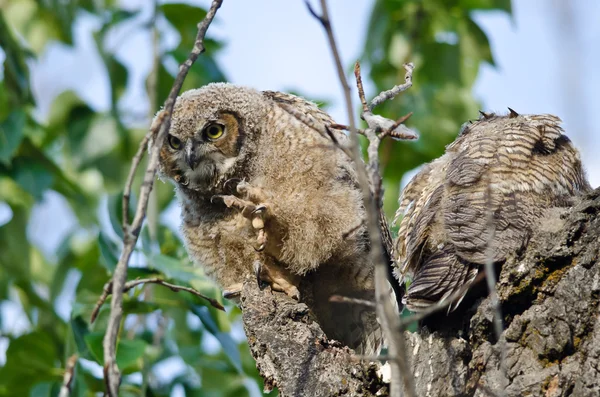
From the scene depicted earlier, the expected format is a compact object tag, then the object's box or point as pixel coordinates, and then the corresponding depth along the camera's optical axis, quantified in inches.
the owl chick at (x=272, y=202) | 285.4
